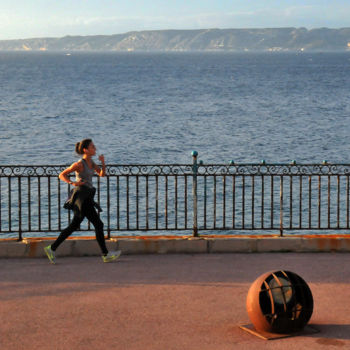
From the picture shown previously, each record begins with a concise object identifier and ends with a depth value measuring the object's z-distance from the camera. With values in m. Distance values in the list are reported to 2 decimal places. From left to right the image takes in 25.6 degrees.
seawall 11.15
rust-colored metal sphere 7.50
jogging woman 10.42
